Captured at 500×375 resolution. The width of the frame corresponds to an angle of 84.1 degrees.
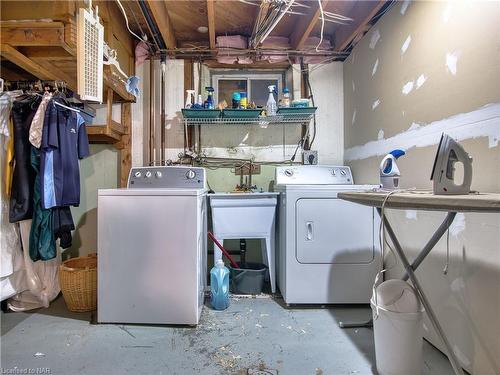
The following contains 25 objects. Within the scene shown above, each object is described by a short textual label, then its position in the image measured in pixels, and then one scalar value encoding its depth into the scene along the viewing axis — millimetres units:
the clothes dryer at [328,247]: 2047
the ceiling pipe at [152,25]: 2047
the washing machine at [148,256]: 1780
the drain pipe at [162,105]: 2742
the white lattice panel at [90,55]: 1503
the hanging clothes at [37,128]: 1795
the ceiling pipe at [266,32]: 1937
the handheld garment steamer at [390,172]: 1479
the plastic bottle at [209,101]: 2518
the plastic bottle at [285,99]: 2559
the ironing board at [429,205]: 785
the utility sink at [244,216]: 2296
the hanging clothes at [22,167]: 1815
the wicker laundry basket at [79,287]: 1975
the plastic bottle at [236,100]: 2520
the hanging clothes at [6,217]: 1800
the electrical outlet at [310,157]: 2773
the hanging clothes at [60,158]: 1798
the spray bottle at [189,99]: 2537
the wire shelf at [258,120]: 2617
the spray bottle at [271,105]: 2555
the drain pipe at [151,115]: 2703
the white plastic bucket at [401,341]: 1247
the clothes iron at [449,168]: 1045
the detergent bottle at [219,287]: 2055
